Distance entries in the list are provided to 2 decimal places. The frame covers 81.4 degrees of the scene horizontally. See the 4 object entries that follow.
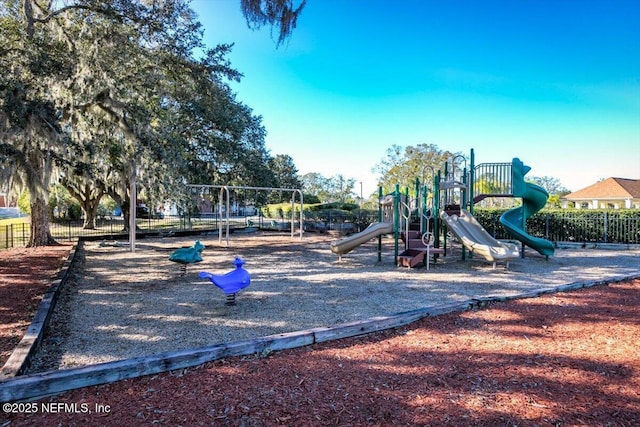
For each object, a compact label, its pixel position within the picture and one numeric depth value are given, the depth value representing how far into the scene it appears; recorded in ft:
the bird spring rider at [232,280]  15.89
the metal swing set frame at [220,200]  44.28
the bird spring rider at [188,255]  22.41
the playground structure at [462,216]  27.81
